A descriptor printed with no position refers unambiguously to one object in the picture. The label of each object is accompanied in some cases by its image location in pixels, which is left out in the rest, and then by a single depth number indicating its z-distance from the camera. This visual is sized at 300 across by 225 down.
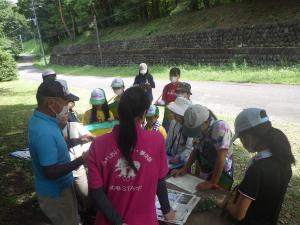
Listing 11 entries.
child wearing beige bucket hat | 2.85
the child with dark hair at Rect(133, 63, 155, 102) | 5.81
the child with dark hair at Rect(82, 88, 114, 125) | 3.59
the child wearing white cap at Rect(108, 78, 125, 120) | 4.20
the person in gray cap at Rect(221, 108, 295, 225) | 1.56
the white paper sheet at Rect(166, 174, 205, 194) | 2.31
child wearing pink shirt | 1.50
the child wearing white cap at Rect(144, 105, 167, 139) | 3.31
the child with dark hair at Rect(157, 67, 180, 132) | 4.67
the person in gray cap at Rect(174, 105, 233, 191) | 2.37
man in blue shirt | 1.84
